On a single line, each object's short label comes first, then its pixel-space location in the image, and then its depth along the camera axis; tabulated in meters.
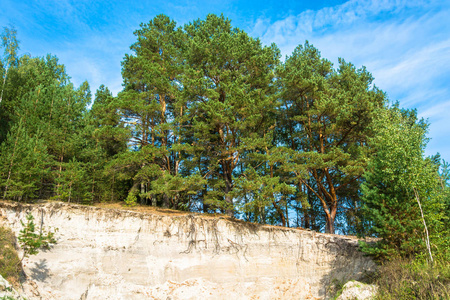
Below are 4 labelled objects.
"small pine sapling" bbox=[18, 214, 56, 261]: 12.08
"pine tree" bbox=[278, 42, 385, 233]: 18.83
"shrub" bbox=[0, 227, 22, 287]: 11.78
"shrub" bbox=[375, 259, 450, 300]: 10.05
